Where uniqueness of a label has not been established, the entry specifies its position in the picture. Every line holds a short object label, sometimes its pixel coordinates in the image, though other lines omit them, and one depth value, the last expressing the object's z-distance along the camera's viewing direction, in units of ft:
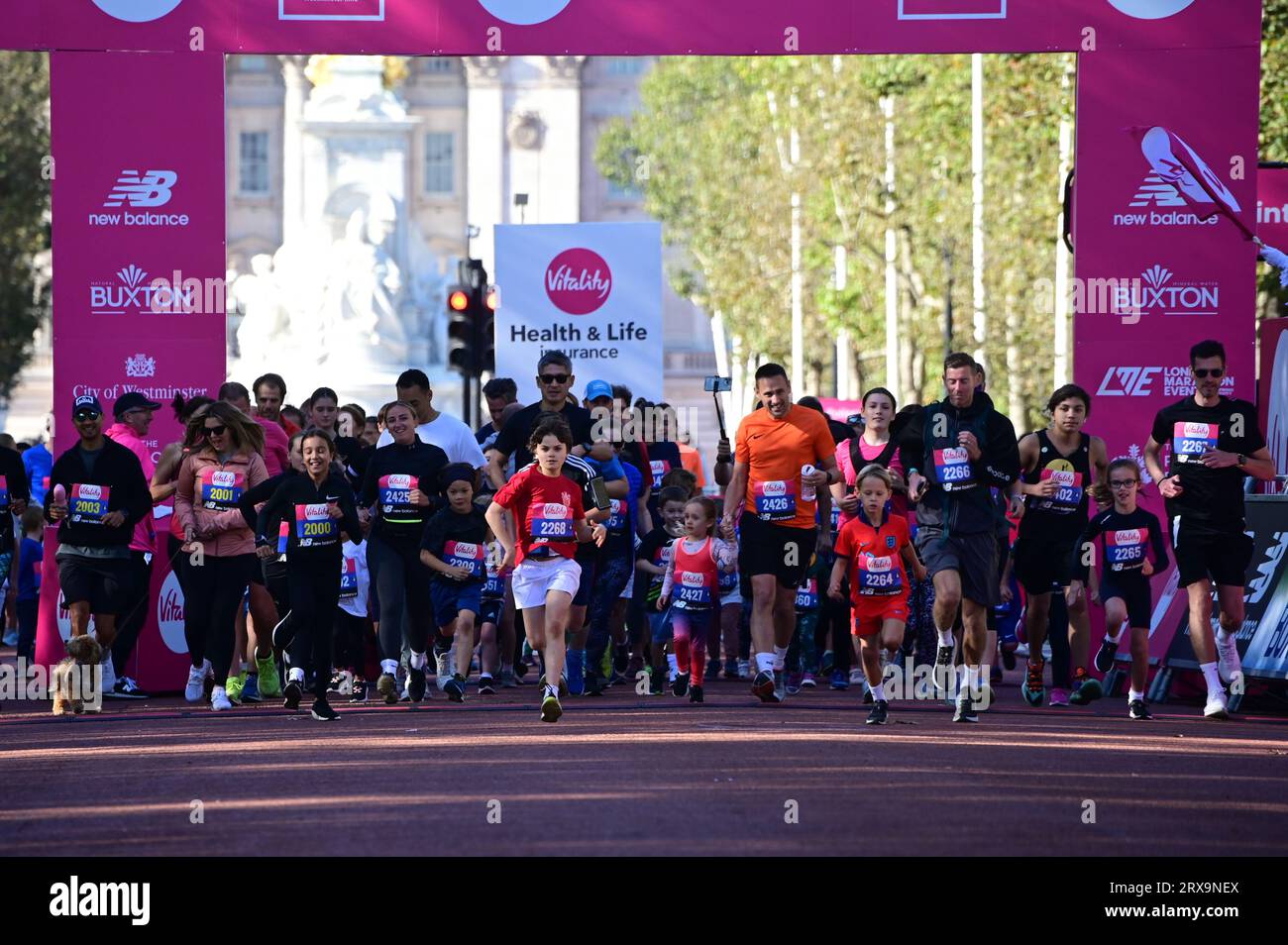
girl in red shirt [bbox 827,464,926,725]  48.37
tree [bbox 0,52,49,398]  179.32
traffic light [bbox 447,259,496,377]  96.12
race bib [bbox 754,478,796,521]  50.65
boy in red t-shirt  47.21
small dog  50.80
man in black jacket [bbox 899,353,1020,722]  47.62
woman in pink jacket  51.65
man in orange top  50.57
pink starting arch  56.13
